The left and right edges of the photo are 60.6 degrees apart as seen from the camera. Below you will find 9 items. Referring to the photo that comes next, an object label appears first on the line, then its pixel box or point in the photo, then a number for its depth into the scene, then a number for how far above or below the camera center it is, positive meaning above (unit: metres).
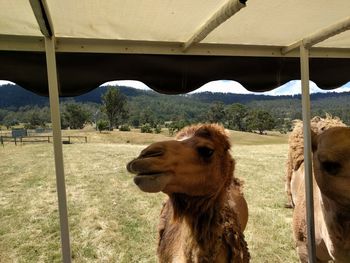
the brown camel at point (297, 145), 2.65 -0.30
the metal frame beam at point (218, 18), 1.36 +0.53
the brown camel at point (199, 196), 1.58 -0.46
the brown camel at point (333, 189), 1.56 -0.40
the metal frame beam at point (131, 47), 1.97 +0.55
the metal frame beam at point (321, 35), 1.73 +0.52
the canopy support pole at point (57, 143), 1.67 -0.08
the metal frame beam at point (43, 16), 1.24 +0.52
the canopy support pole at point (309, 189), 2.04 -0.50
